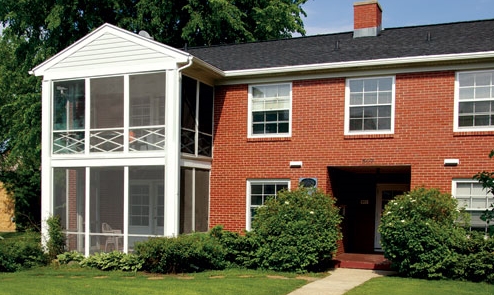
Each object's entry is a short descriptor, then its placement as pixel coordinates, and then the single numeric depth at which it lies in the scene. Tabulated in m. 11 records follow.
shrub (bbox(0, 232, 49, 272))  14.90
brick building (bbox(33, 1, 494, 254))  14.19
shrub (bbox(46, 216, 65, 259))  15.65
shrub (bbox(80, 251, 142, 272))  14.34
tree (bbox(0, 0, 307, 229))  24.80
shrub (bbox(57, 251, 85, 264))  15.34
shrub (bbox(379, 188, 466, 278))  12.34
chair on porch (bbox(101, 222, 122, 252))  15.70
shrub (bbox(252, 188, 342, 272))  13.41
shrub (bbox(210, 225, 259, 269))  14.06
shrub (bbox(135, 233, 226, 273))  13.38
